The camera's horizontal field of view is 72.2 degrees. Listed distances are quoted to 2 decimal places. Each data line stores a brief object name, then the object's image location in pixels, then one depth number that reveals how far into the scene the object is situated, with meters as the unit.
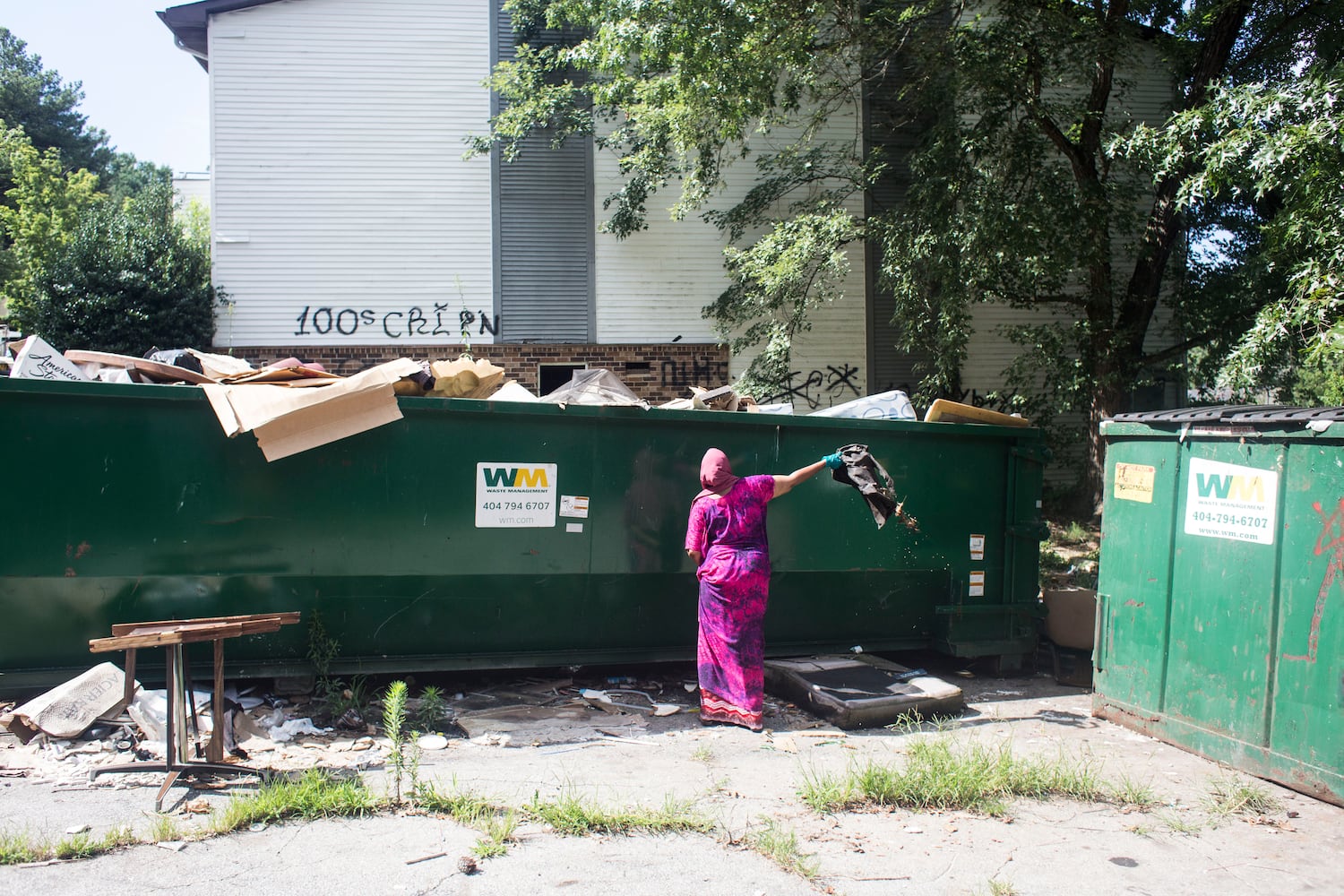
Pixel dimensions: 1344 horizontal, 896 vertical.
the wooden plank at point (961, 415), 5.76
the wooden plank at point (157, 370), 4.55
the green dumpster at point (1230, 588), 3.84
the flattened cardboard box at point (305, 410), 4.29
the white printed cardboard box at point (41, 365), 4.33
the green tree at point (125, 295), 10.86
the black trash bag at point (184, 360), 5.01
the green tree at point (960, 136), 8.38
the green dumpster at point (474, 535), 4.32
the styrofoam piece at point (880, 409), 5.74
